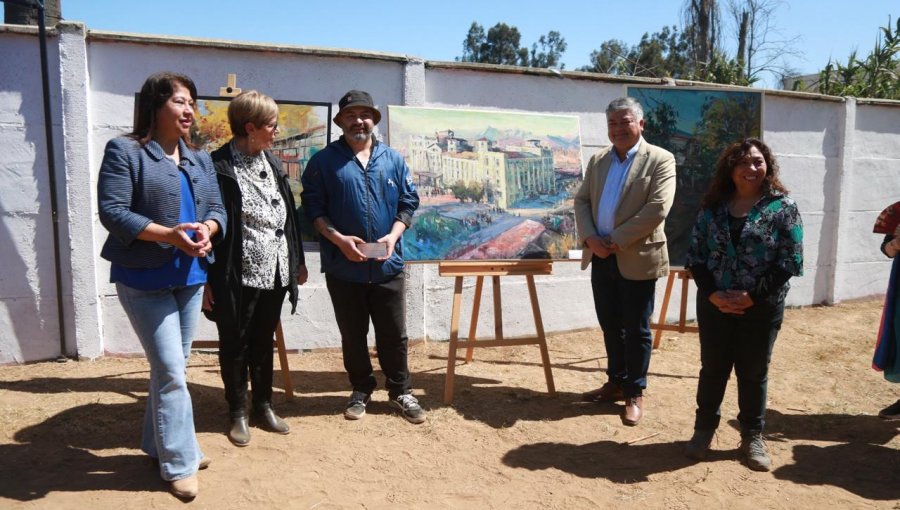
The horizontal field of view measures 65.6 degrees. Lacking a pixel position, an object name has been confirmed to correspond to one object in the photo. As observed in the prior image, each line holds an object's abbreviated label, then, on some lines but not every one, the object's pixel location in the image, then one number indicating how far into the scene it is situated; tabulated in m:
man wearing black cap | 4.16
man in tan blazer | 4.34
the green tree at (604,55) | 30.05
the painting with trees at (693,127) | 6.19
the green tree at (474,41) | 39.28
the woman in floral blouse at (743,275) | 3.62
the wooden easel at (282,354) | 4.53
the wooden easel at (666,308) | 5.84
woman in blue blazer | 3.10
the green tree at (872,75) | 10.90
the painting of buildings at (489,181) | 5.31
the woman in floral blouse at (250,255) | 3.76
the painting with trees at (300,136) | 5.53
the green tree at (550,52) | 39.88
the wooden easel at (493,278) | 4.69
